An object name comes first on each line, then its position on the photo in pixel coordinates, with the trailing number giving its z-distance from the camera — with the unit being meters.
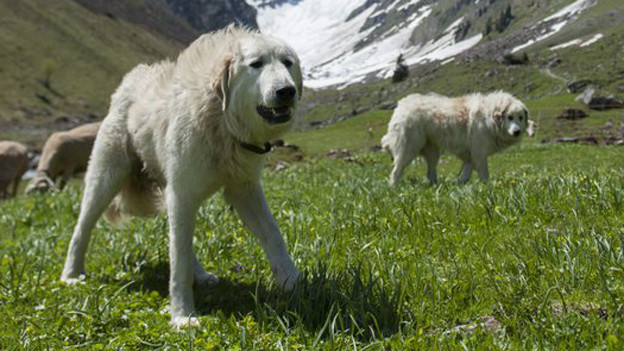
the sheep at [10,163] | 17.02
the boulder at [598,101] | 39.81
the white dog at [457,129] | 12.24
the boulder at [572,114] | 35.84
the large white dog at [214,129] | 3.76
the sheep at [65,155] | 16.94
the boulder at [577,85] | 73.38
